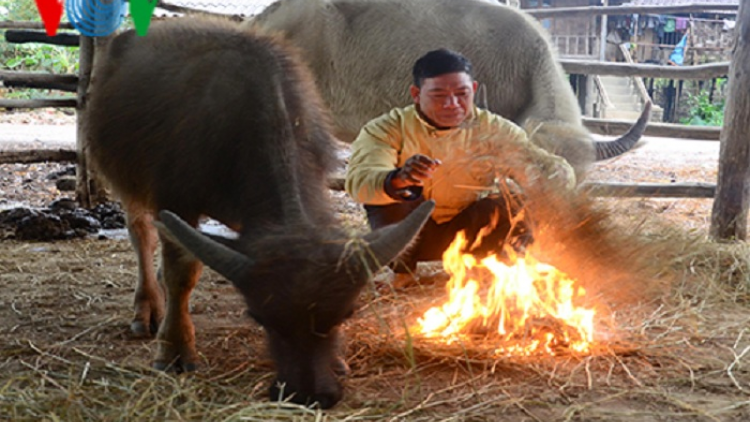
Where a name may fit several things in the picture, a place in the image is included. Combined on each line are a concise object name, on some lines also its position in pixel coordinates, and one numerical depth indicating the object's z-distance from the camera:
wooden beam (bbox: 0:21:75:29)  8.84
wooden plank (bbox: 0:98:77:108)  8.82
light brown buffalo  7.50
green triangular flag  4.79
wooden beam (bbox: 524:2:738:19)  10.24
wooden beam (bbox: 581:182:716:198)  7.75
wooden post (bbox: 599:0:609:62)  18.68
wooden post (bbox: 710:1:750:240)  6.85
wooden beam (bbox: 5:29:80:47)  8.75
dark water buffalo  3.05
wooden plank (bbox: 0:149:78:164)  8.49
